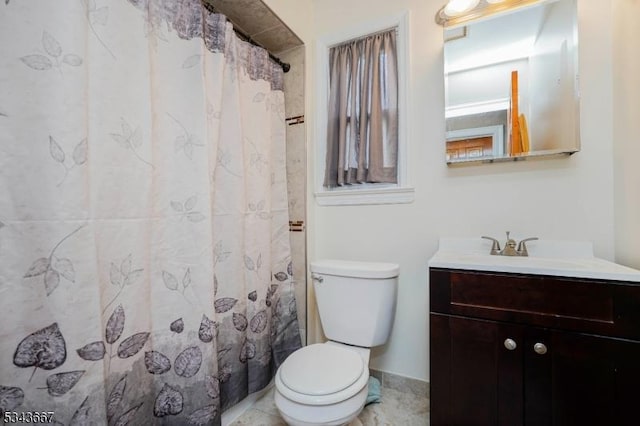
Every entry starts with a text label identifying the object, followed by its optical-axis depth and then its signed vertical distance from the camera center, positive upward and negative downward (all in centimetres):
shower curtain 71 +0
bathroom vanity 88 -47
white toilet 99 -64
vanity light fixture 132 +98
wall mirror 125 +61
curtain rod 131 +97
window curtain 157 +57
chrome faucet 126 -19
